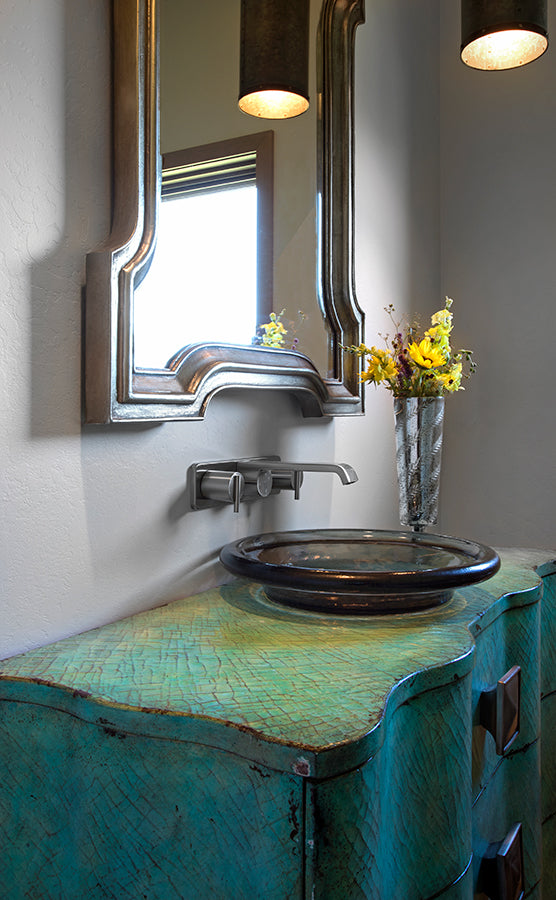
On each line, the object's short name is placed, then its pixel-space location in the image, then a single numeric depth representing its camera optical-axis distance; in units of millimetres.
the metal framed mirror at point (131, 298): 902
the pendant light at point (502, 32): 1337
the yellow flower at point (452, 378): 1507
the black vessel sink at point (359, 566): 889
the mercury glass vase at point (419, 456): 1501
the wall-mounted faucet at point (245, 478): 1079
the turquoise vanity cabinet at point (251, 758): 613
